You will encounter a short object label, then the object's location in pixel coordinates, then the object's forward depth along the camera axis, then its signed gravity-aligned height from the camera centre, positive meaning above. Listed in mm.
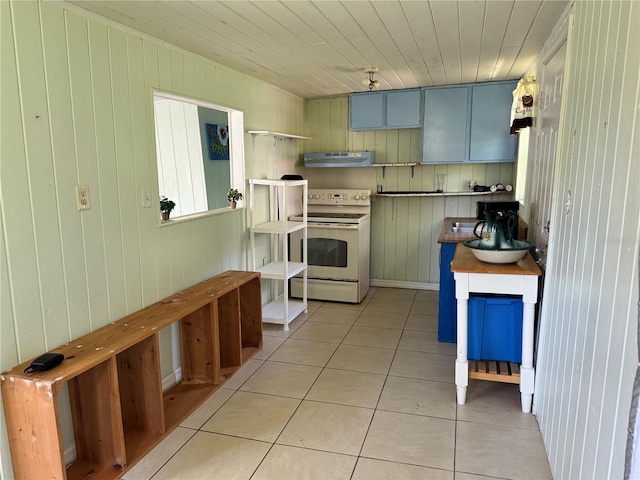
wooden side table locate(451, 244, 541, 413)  2350 -654
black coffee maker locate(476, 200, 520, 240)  2693 -311
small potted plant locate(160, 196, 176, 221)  2666 -230
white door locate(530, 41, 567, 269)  2314 +128
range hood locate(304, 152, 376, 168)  4629 +111
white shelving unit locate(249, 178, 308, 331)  3656 -642
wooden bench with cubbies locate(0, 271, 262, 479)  1711 -1049
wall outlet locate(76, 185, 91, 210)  2041 -128
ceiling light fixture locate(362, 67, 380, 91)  3428 +730
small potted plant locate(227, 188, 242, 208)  3488 -208
